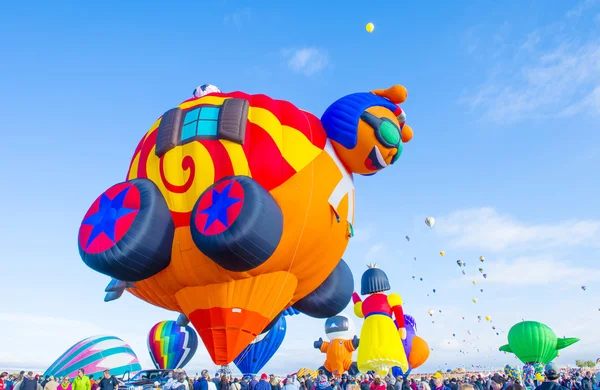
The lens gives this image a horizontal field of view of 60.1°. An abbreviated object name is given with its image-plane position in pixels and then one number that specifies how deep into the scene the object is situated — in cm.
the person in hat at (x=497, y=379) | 965
